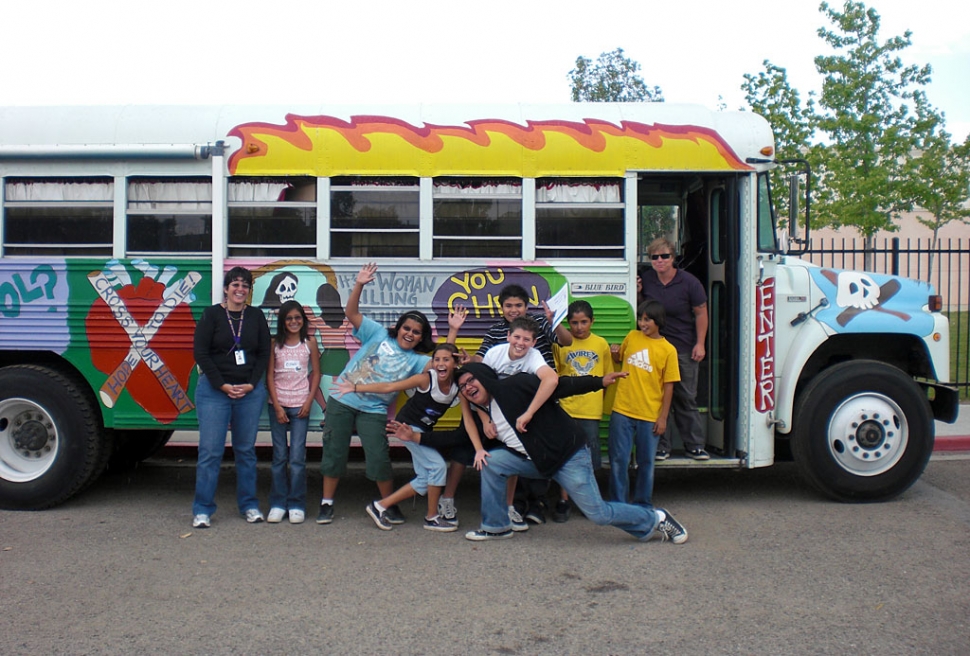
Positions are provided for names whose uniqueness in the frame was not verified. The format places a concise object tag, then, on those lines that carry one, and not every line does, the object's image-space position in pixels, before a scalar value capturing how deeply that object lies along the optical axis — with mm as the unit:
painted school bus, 6301
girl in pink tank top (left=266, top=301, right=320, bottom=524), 6160
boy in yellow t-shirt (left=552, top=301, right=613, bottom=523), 6055
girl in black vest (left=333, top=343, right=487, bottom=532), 5934
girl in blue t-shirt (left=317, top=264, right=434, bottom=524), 6047
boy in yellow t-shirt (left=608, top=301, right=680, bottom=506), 6031
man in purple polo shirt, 6395
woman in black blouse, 5953
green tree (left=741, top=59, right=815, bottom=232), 16859
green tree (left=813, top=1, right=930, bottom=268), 16812
